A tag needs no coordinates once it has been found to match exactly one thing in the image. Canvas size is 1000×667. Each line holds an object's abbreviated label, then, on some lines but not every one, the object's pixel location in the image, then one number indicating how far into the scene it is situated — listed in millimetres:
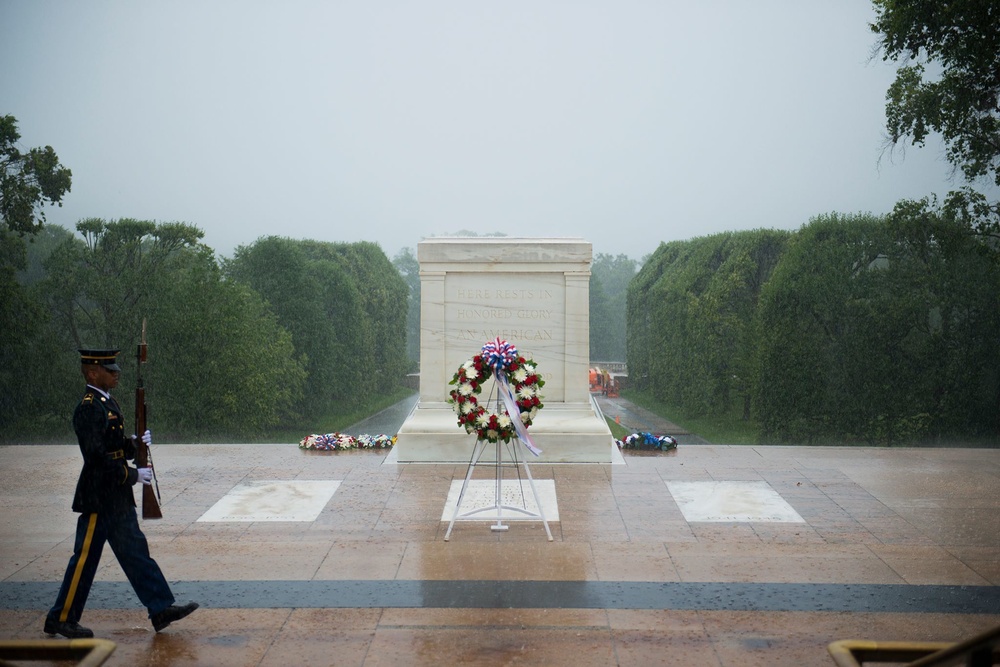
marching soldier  5910
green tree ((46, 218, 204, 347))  31891
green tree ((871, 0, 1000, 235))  14266
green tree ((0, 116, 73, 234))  25812
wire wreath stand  8227
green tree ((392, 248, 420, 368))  87981
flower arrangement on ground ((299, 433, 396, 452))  12984
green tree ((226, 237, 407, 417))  37719
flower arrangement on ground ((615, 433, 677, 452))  12883
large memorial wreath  8297
